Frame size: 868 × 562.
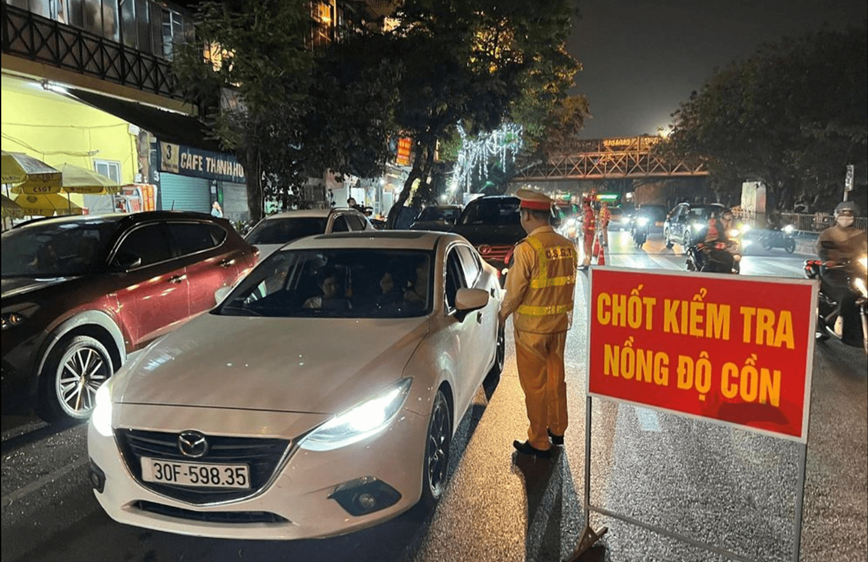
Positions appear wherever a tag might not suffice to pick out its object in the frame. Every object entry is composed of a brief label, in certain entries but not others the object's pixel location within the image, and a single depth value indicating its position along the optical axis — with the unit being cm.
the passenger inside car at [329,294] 437
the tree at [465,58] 1862
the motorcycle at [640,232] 2330
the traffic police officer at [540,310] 426
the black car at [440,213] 2086
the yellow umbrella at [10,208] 943
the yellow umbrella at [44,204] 1152
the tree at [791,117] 2550
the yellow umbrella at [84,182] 1143
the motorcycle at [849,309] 662
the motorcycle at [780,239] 2195
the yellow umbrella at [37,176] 1028
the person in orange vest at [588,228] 1558
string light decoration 3822
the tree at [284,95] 1266
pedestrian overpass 7331
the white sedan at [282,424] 289
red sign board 280
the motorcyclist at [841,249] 693
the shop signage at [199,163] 1466
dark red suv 488
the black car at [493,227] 1180
